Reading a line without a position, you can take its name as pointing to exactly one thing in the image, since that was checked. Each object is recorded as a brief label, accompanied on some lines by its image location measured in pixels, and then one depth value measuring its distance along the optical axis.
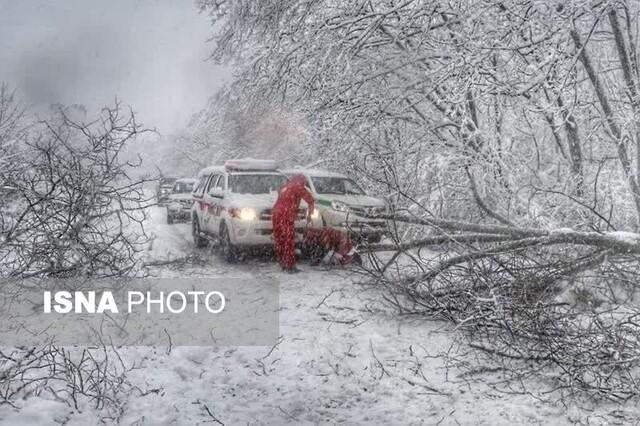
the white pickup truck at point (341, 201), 11.81
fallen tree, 5.54
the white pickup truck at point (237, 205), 11.45
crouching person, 11.30
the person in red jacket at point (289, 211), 10.41
